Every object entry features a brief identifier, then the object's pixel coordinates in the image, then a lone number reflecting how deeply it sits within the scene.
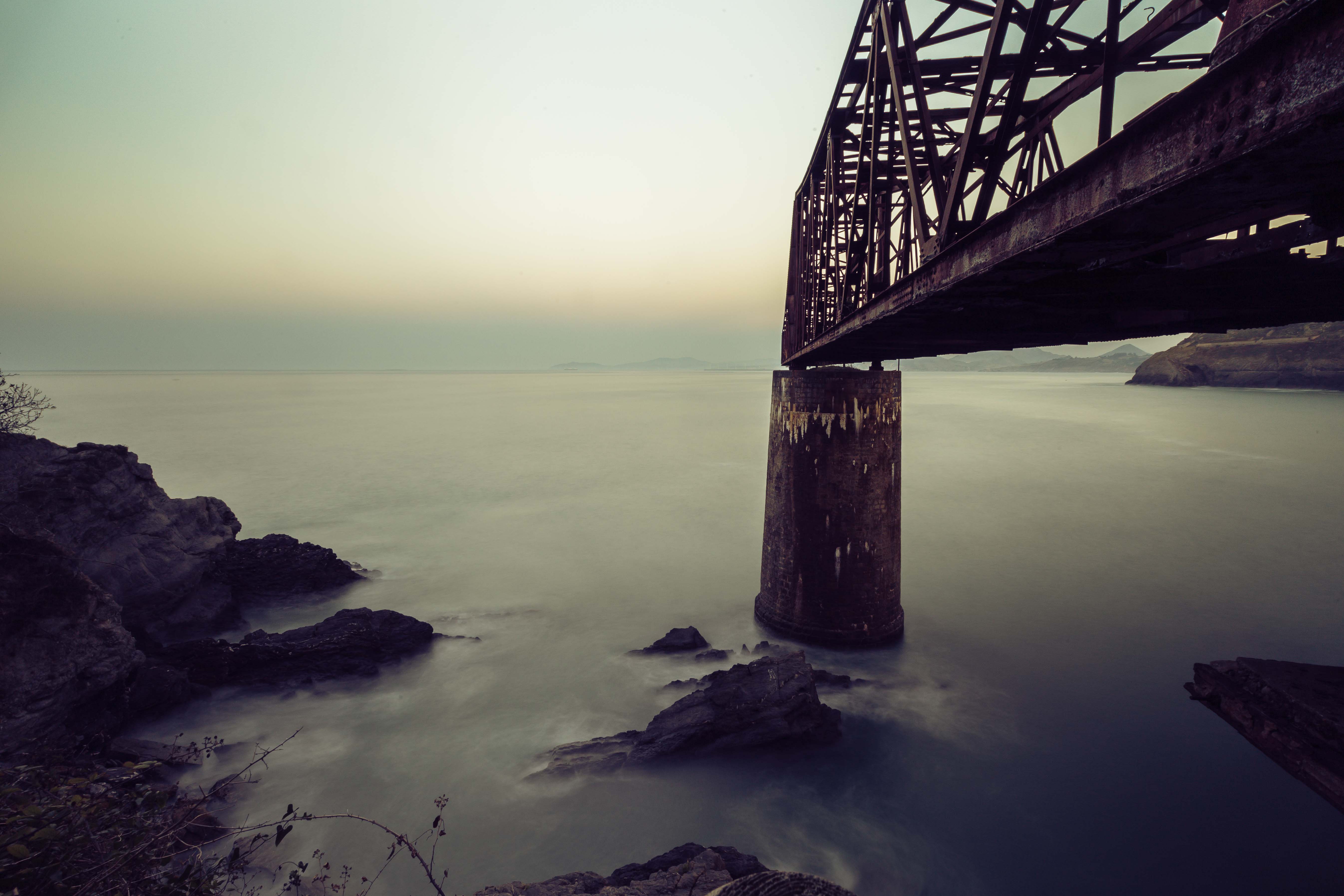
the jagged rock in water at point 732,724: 8.74
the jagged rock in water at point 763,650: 10.59
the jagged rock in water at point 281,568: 14.02
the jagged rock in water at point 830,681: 10.41
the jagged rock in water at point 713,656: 11.65
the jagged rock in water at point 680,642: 12.23
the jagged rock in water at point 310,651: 10.23
